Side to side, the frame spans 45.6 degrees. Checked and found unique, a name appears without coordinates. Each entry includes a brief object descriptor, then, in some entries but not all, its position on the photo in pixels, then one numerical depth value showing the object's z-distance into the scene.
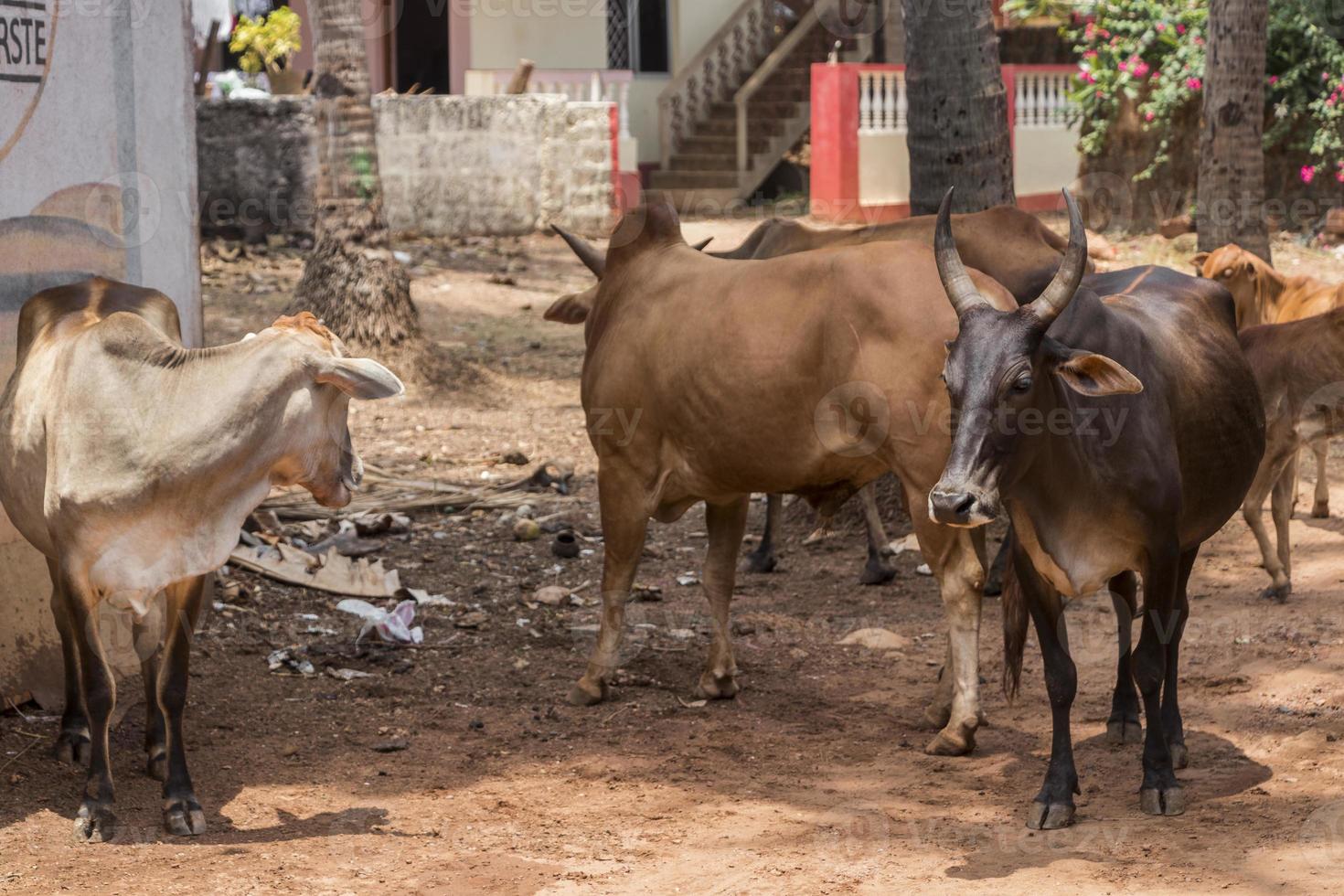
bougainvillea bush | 16.12
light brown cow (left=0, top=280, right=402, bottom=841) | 4.76
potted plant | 17.75
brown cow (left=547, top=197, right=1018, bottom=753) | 5.40
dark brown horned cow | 4.40
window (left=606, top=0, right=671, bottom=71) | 21.58
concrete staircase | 21.06
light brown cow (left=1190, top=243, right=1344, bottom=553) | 8.98
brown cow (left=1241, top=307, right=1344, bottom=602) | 7.53
